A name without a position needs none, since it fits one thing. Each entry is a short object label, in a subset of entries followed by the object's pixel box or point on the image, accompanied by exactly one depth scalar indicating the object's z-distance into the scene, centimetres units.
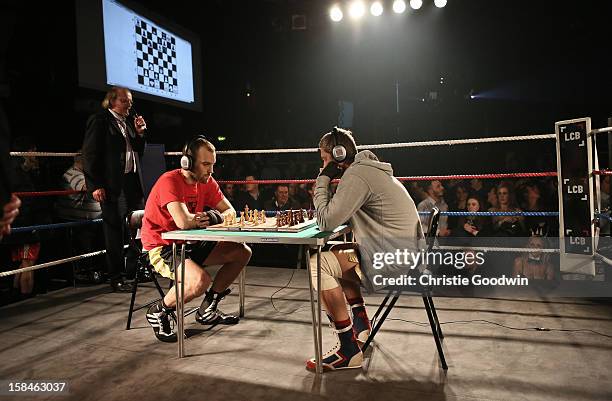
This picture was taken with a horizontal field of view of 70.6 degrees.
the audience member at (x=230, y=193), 491
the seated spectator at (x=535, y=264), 318
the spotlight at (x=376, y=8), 506
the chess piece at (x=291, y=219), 203
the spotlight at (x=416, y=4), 507
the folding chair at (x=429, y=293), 176
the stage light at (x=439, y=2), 499
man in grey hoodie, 177
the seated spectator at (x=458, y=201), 402
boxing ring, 278
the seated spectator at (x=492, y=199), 405
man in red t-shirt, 209
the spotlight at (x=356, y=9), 518
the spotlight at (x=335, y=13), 539
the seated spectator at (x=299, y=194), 459
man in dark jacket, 298
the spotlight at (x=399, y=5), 501
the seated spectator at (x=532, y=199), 400
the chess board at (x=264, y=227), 185
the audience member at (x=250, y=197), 452
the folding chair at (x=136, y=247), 233
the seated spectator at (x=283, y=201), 436
